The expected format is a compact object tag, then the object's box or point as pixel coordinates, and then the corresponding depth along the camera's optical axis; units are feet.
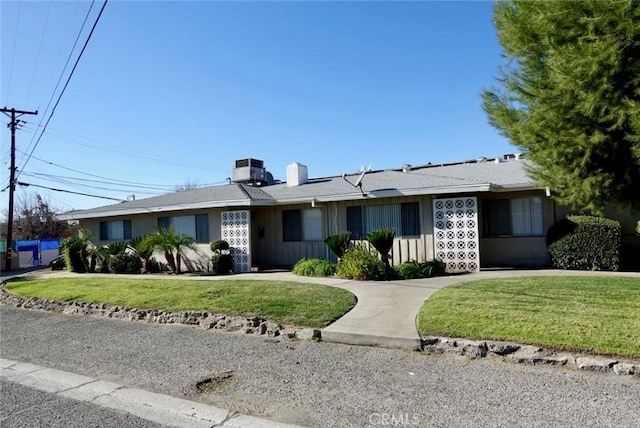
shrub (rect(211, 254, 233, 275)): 52.25
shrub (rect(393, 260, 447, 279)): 39.91
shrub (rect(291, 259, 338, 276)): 43.62
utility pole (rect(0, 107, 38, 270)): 94.68
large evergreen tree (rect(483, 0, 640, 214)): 18.60
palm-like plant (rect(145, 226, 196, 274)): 54.80
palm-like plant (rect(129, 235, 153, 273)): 56.21
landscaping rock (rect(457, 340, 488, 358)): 18.29
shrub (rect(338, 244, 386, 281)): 39.40
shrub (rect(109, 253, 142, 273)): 58.90
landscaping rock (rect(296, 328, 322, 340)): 22.06
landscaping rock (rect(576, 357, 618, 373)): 15.80
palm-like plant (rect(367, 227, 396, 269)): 42.01
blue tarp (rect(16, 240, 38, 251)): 106.93
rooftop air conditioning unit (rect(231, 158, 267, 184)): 69.82
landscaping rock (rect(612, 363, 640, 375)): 15.43
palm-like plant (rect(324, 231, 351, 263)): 45.70
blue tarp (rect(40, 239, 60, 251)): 111.55
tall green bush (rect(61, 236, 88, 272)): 64.39
